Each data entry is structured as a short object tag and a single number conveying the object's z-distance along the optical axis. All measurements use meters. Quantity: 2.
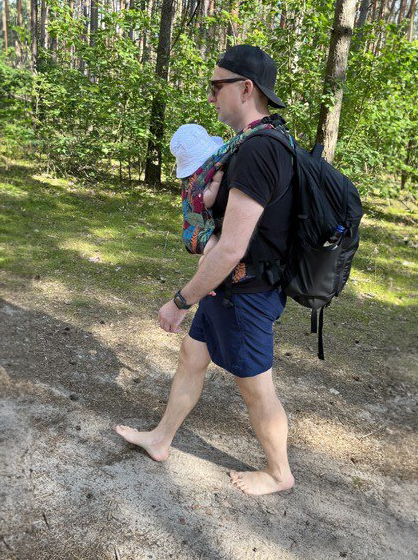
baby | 2.38
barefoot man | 2.07
